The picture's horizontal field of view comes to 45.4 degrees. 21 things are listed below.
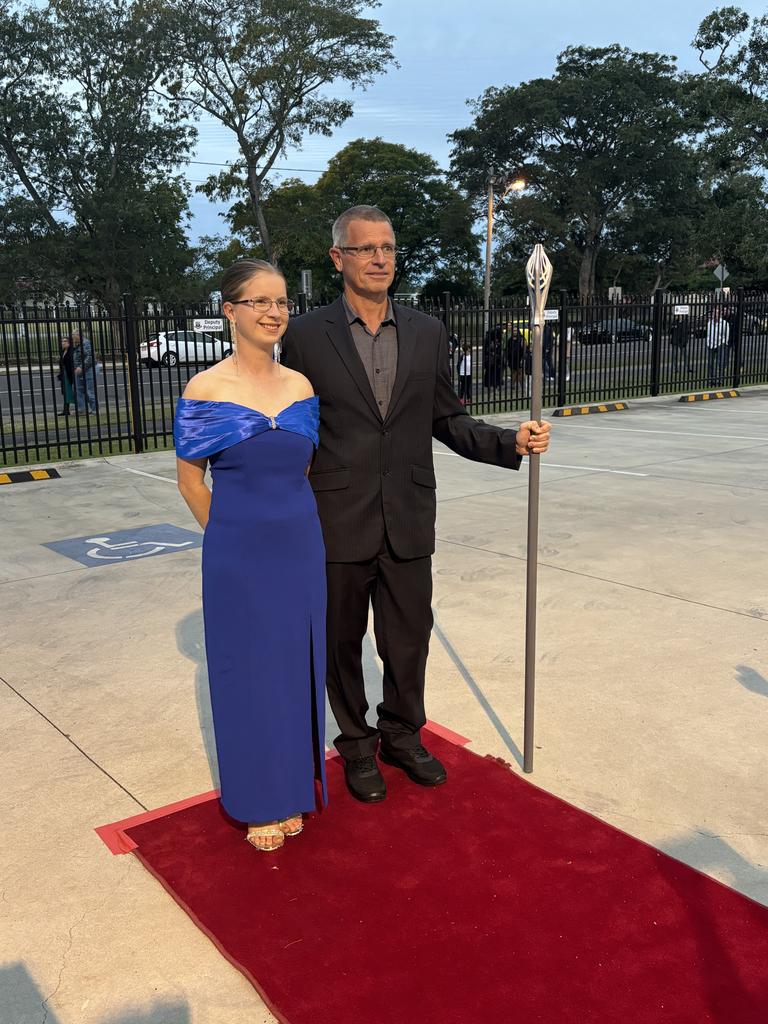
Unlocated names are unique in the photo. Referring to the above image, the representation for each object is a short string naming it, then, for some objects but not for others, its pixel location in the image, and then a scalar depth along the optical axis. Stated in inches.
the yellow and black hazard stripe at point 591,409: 641.6
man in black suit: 123.3
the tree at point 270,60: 1315.2
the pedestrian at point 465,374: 650.8
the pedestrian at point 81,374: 564.7
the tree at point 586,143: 1796.3
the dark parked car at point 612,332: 699.4
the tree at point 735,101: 1408.7
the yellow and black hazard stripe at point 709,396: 729.0
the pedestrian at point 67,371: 612.8
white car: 1097.3
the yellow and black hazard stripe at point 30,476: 423.2
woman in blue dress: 110.3
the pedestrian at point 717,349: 775.1
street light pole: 1343.3
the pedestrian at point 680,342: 765.3
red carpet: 91.2
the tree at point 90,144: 1318.9
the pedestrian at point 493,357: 646.5
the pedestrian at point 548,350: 671.1
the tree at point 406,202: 2046.0
